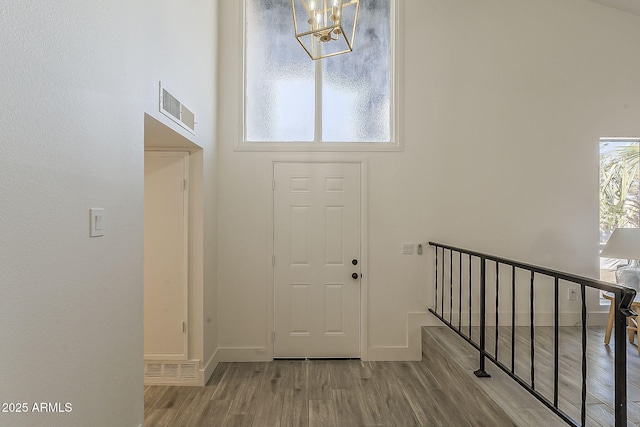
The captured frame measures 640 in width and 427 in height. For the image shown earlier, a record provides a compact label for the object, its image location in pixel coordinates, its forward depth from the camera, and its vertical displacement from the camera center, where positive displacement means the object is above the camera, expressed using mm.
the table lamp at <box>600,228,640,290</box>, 2699 -348
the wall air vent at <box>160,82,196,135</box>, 2100 +694
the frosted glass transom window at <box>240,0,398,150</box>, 3609 +1409
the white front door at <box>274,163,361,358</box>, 3510 -524
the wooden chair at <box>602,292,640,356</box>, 2785 -1027
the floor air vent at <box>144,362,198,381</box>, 2969 -1488
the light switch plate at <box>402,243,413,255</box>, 3523 -434
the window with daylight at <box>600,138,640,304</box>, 3602 +305
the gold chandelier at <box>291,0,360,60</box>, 3607 +2024
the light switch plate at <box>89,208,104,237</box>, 1353 -59
